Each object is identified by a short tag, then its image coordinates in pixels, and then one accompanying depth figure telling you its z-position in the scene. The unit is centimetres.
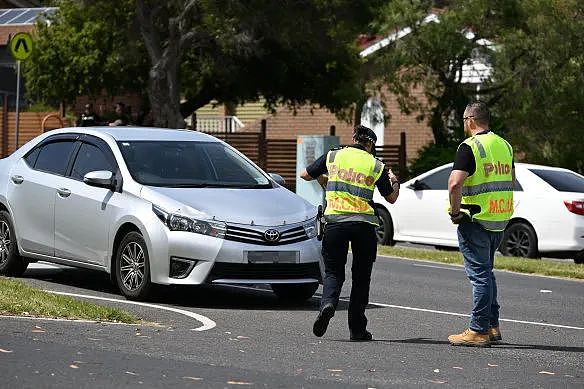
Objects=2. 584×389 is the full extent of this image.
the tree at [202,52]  3503
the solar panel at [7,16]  5650
